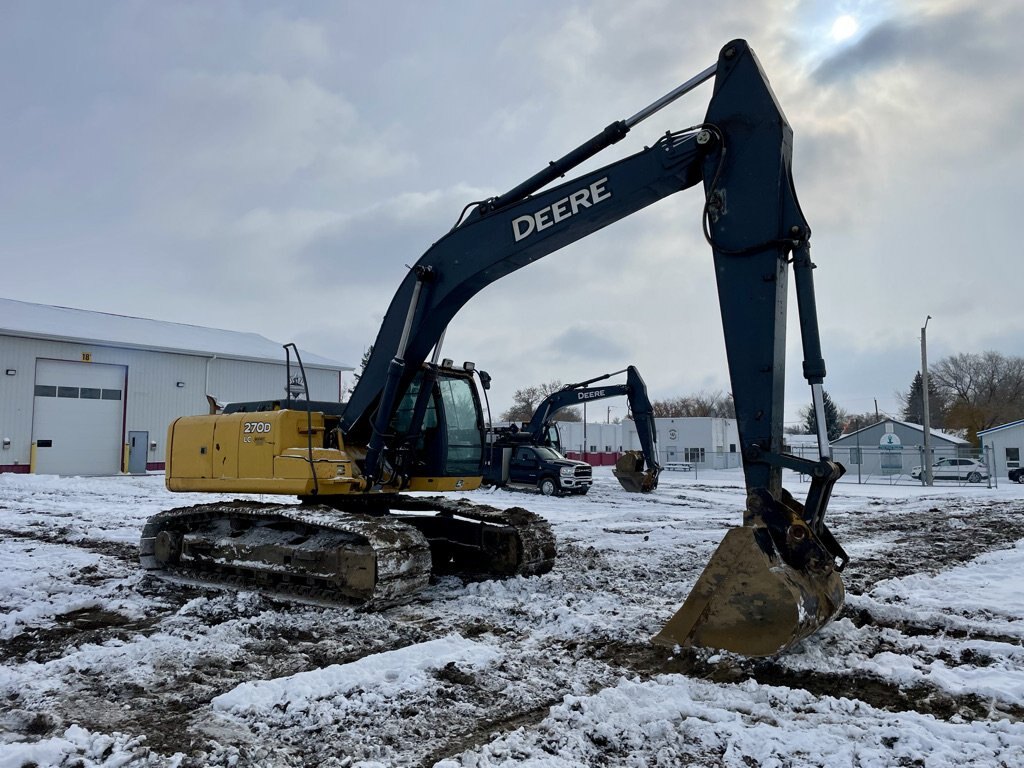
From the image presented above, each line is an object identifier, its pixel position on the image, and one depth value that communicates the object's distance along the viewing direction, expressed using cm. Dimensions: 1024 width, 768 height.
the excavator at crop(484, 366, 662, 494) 2348
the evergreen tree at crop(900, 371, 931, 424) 8773
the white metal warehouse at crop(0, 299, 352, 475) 2892
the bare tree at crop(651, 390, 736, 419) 10625
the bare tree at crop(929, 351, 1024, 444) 6881
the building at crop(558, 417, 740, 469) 5872
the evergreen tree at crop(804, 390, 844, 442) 8441
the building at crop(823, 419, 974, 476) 3862
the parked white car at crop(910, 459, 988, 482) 3641
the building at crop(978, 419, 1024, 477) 4150
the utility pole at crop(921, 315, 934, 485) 3120
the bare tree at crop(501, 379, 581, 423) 9456
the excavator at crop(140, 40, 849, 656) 507
